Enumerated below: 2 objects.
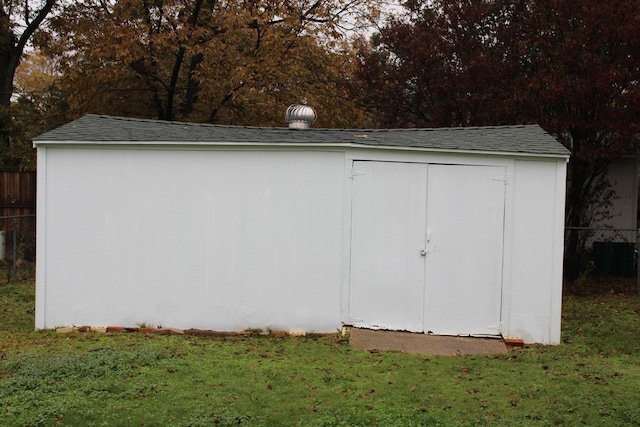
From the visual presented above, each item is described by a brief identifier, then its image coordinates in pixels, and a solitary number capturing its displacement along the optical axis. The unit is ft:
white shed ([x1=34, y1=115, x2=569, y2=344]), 24.21
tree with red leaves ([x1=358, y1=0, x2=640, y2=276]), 36.65
